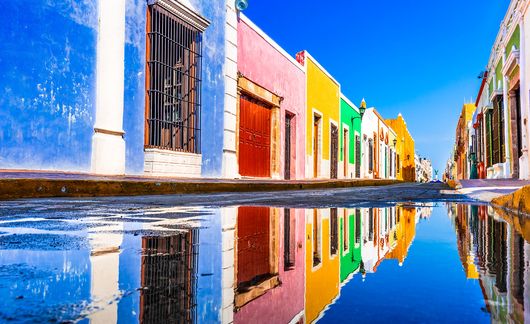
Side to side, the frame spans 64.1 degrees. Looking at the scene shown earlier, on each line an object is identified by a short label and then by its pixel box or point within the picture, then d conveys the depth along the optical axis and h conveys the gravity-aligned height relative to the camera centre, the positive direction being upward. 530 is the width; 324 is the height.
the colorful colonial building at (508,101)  11.38 +2.87
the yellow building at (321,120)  15.98 +2.67
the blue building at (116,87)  5.30 +1.52
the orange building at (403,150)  42.44 +3.91
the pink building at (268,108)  10.99 +2.30
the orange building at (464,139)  37.16 +4.32
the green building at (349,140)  20.53 +2.32
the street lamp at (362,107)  22.58 +4.11
